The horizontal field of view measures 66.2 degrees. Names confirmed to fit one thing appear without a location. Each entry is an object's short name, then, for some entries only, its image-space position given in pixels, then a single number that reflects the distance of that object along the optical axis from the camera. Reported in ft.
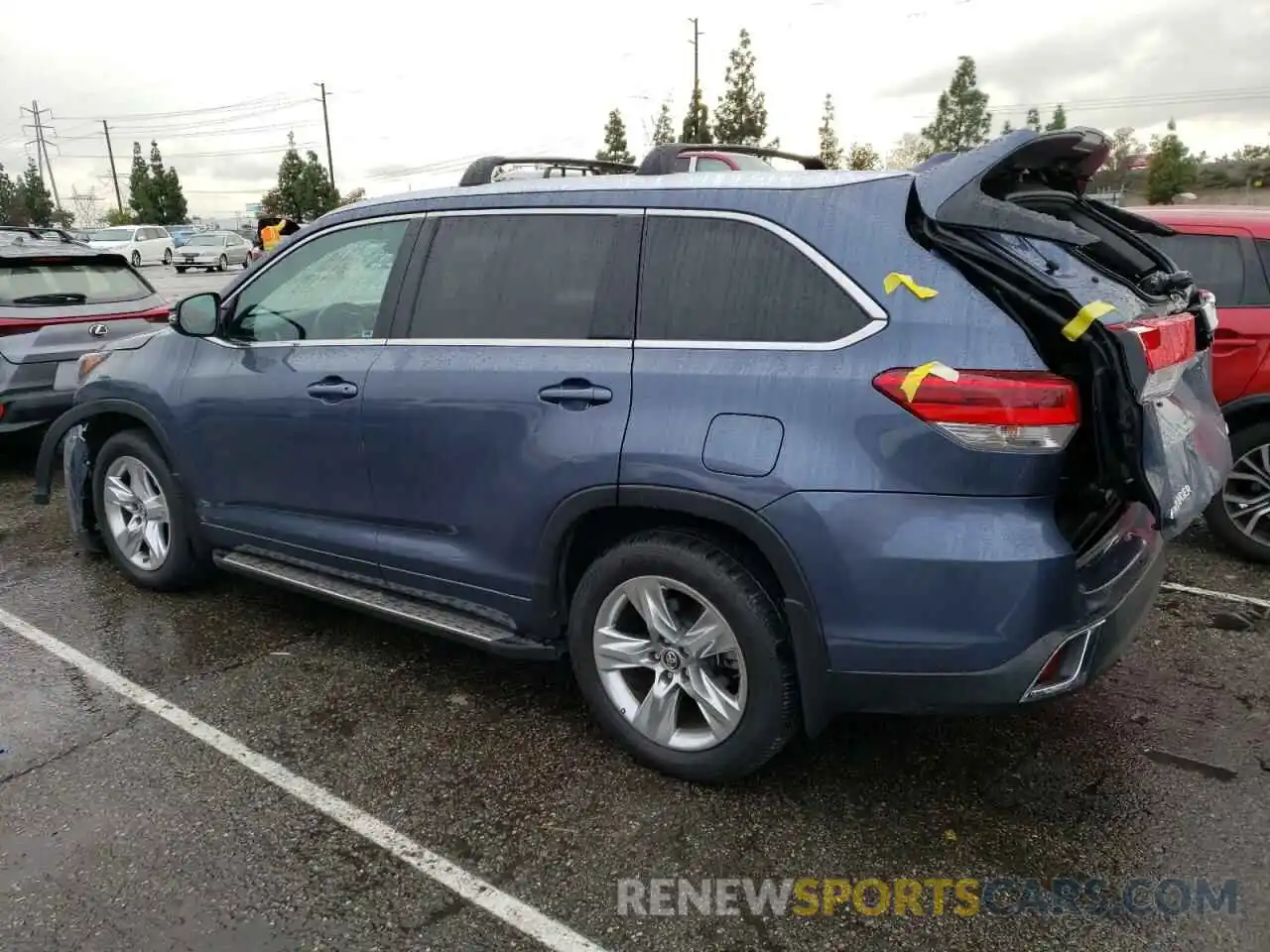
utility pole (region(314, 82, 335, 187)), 189.37
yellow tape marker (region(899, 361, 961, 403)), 7.93
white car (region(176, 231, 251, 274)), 114.42
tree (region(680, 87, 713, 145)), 117.17
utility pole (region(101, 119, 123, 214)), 253.03
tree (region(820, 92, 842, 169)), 138.55
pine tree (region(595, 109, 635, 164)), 138.92
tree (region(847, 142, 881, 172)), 121.59
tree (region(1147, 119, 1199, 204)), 141.69
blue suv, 7.98
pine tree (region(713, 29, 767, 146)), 125.08
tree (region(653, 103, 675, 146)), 131.03
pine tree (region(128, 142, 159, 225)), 203.21
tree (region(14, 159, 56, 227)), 226.79
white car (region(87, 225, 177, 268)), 124.06
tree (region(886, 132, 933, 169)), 162.66
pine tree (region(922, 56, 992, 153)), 176.88
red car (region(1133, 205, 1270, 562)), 15.92
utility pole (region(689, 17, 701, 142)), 118.11
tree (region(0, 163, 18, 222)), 244.01
